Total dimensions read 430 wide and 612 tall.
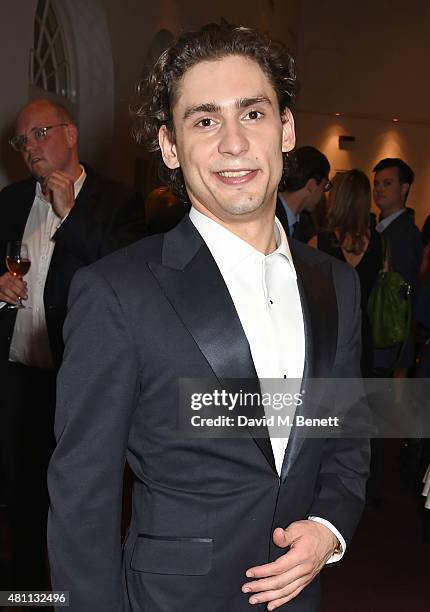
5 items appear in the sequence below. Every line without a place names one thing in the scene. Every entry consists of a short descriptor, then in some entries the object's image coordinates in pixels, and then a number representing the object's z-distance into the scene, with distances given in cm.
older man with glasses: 298
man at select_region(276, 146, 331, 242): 392
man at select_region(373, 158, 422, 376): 521
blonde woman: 427
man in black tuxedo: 133
